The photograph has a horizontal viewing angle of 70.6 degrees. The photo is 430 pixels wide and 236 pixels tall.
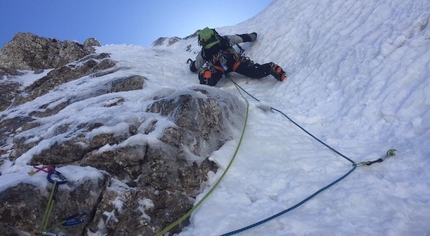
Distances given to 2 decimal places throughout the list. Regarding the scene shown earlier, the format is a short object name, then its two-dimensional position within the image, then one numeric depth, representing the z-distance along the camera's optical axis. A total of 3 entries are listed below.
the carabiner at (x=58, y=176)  4.12
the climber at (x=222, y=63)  9.41
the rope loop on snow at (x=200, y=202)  3.96
